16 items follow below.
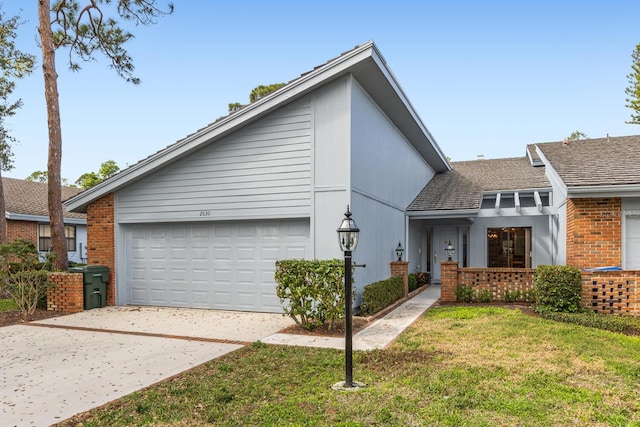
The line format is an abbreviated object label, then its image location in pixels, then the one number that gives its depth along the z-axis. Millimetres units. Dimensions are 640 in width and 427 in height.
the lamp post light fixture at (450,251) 11647
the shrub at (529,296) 10138
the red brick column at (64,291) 10039
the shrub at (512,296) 10383
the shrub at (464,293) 10648
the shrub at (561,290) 8438
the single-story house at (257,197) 8859
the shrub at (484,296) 10539
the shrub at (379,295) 8836
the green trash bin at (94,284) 10297
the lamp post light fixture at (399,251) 12133
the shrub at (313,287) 7203
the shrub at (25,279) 9602
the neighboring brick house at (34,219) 18859
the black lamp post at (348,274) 4626
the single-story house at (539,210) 9344
